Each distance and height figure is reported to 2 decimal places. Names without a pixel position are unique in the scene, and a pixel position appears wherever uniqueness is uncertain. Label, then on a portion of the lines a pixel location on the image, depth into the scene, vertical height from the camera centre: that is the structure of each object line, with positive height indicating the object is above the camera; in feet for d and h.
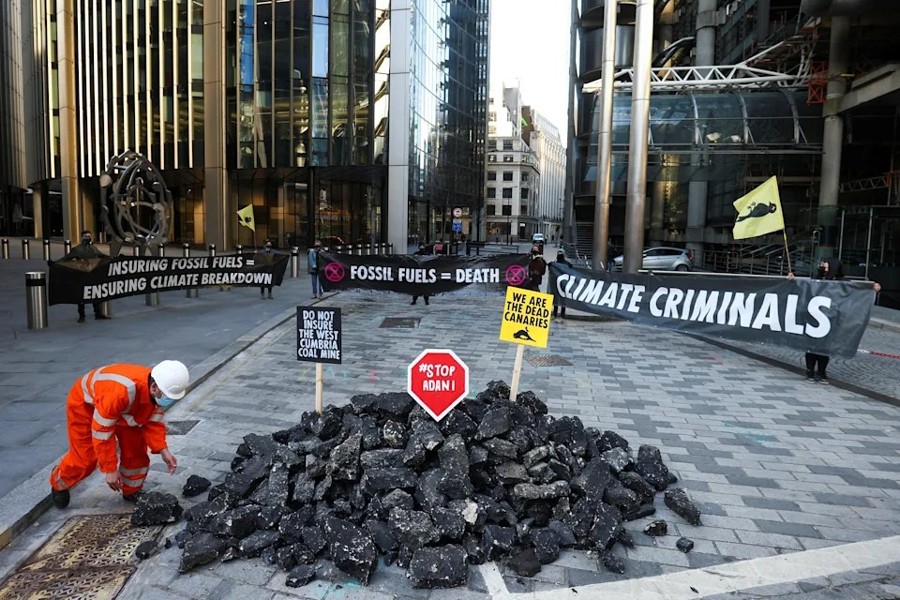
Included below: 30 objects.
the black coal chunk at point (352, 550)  13.92 -7.26
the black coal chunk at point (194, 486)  17.60 -7.34
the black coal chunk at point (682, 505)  16.42 -7.19
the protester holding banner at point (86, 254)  43.64 -2.14
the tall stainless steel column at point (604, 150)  58.23 +8.11
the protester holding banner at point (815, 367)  31.76 -6.58
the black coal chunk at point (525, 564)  14.19 -7.56
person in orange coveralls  15.06 -4.98
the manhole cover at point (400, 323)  46.29 -7.06
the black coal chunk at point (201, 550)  14.05 -7.40
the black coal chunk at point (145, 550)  14.56 -7.59
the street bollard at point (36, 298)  39.63 -4.86
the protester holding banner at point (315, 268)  54.90 -3.66
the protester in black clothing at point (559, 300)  45.78 -4.89
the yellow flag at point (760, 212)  43.78 +1.77
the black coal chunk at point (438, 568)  13.67 -7.43
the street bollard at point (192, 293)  59.98 -6.47
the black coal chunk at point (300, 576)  13.66 -7.66
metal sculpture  56.80 +1.72
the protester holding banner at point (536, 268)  48.98 -2.79
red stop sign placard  17.80 -4.33
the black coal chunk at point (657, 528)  15.93 -7.45
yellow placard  22.52 -3.09
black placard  21.30 -3.64
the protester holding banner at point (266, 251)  59.84 -2.46
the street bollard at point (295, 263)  83.76 -4.81
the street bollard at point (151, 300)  53.47 -6.40
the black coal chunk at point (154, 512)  15.97 -7.33
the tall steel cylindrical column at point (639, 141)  52.80 +8.15
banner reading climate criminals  30.04 -3.84
